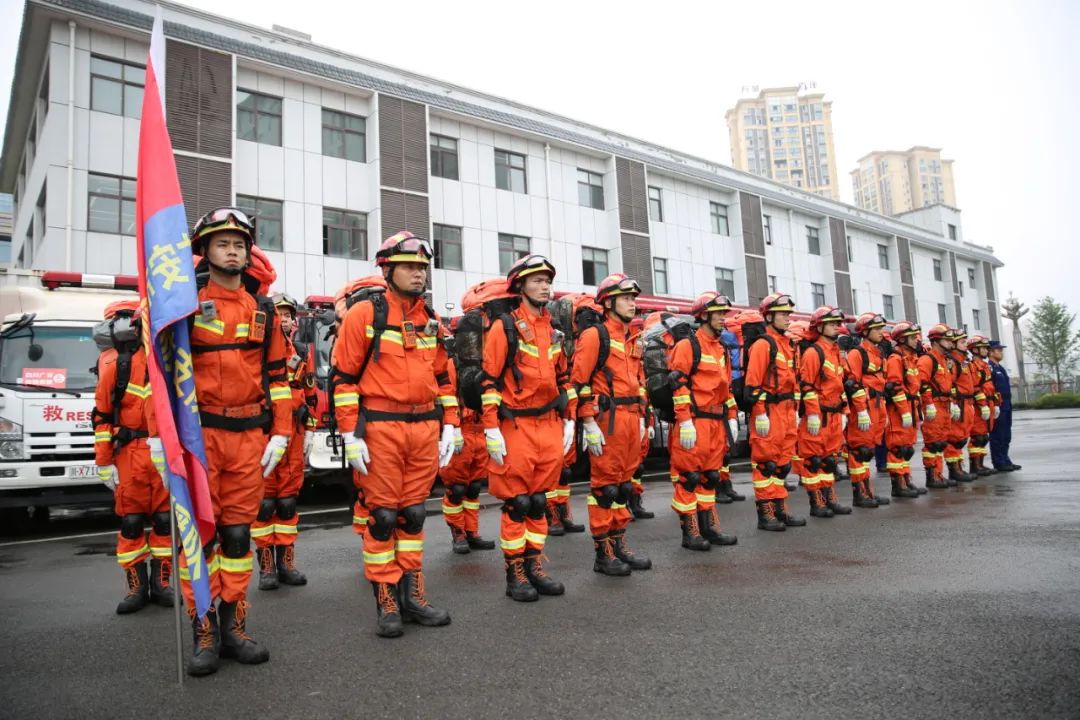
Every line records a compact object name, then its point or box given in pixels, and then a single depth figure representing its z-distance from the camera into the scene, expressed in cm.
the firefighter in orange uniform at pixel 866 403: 848
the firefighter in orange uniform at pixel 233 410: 387
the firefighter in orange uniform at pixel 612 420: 553
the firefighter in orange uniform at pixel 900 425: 910
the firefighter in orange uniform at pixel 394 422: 423
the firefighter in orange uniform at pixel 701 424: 628
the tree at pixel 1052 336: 4275
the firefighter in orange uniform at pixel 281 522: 562
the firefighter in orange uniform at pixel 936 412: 1002
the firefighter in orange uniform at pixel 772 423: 715
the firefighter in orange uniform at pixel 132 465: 506
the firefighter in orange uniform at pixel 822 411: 779
